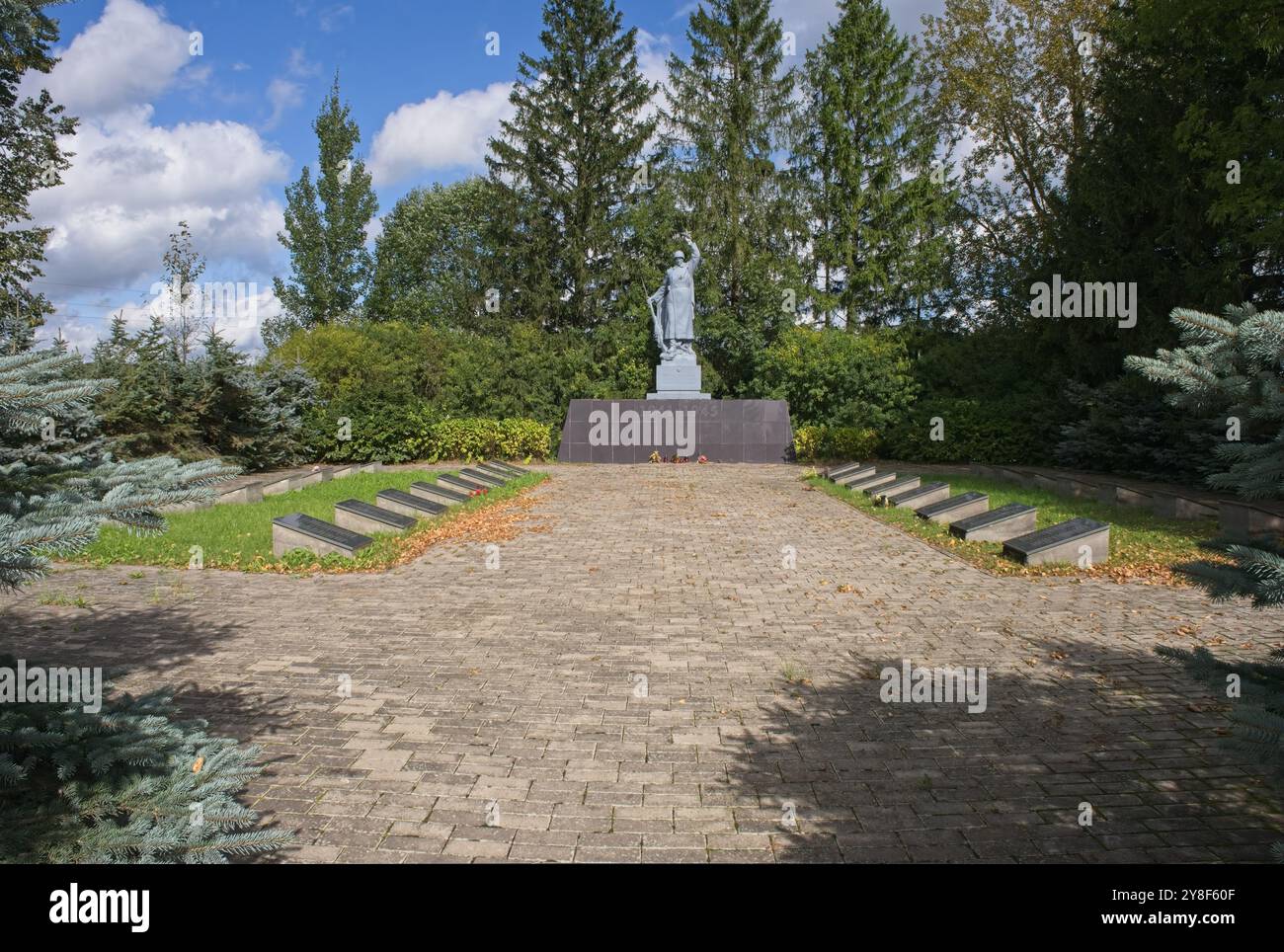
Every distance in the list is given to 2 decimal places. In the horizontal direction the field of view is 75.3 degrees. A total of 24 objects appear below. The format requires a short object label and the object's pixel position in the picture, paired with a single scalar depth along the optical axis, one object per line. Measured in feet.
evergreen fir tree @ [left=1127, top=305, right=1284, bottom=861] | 7.94
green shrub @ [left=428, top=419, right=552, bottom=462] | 71.56
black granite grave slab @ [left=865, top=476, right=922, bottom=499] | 46.38
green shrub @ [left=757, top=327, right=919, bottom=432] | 77.10
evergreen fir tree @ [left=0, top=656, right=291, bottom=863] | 7.86
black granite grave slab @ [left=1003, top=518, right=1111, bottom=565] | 29.12
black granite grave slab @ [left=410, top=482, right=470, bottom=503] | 45.27
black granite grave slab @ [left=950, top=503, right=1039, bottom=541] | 33.37
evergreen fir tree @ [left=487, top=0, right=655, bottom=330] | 109.19
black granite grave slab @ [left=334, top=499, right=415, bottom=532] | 34.96
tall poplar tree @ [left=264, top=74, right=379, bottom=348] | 132.57
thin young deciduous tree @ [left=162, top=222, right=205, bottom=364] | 75.93
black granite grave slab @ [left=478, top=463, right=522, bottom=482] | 57.93
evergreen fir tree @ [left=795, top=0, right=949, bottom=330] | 101.30
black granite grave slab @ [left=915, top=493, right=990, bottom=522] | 38.34
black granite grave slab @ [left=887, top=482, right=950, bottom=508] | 44.14
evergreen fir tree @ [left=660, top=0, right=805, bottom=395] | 107.04
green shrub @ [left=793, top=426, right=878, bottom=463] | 73.51
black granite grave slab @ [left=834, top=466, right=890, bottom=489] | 53.52
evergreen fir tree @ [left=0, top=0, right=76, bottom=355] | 63.41
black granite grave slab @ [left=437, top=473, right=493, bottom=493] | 48.70
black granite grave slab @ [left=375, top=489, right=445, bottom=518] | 39.69
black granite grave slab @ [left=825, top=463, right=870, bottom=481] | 57.77
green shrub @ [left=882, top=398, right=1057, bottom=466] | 68.39
